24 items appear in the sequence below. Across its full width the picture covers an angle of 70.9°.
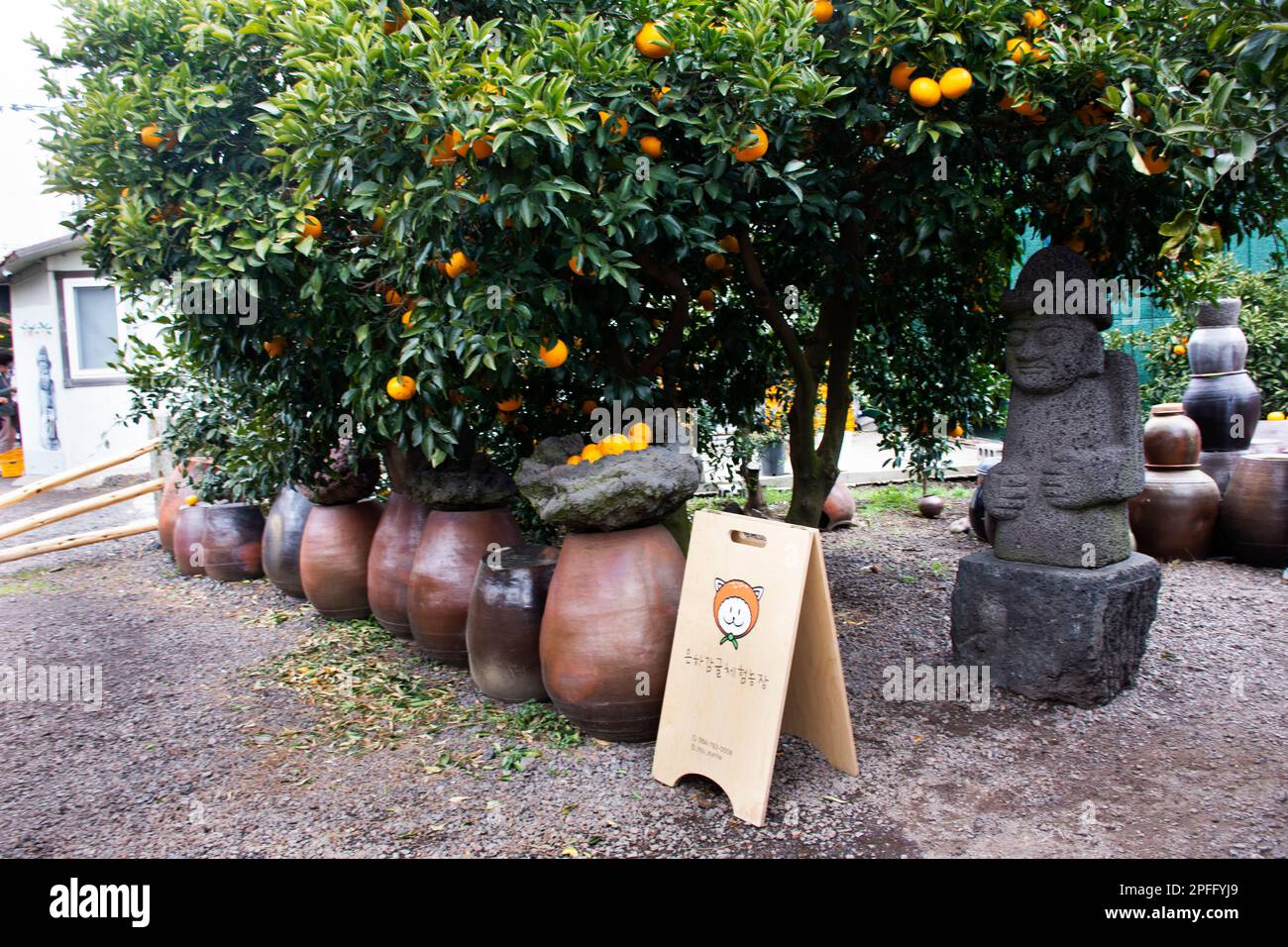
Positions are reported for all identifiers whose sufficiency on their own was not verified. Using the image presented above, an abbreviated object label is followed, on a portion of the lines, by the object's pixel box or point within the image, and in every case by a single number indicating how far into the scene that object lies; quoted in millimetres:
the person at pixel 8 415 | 14711
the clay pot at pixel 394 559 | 4844
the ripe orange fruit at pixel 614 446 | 3688
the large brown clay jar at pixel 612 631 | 3512
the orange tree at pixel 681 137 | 3104
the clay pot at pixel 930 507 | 8367
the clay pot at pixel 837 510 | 7824
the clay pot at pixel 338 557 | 5344
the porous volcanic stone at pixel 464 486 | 4457
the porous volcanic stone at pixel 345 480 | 5340
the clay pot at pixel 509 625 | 3973
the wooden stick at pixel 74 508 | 7203
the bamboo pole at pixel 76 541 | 7219
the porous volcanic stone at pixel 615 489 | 3521
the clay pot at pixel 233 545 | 6676
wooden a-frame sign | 3057
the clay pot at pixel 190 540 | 6863
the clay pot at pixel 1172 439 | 6398
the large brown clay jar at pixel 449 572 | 4410
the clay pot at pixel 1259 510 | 6148
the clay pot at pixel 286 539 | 5969
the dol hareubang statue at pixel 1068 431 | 3881
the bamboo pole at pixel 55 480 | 7609
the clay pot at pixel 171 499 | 7395
